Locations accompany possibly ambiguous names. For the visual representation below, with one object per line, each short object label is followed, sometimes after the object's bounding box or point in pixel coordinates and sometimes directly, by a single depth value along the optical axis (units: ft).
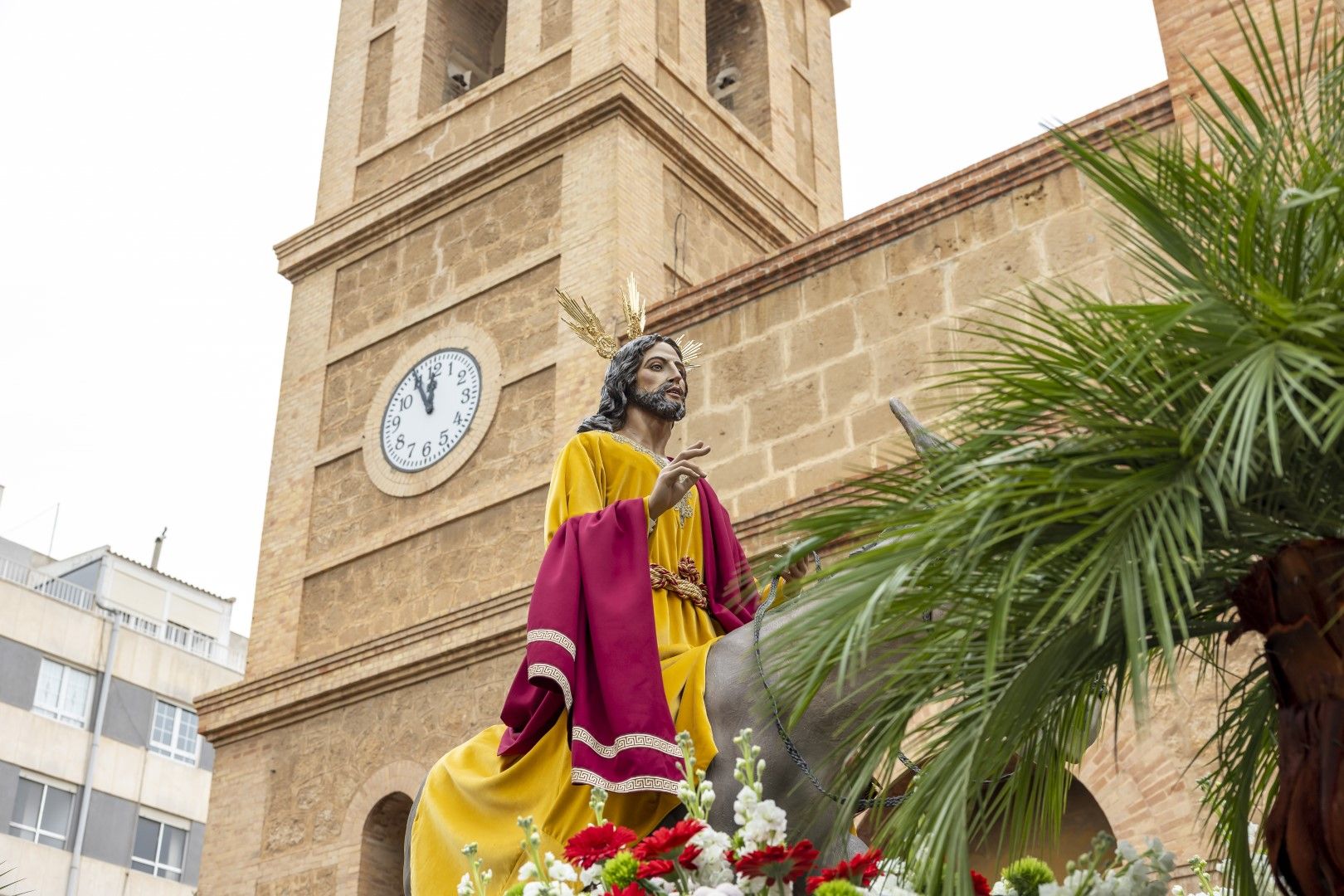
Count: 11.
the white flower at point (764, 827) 13.12
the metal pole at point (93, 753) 103.19
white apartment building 103.71
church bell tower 46.14
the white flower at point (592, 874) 13.55
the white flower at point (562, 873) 13.61
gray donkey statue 15.64
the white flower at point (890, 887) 12.98
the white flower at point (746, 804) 13.30
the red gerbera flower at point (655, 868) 12.87
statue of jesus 17.08
